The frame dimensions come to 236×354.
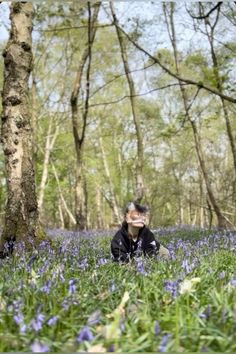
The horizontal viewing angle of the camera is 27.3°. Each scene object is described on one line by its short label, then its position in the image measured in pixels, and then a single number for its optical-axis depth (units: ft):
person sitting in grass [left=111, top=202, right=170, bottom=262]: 18.12
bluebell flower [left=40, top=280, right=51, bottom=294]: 10.27
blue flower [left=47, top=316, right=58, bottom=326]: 8.14
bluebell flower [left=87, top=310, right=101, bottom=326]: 8.55
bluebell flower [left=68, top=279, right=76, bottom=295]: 9.66
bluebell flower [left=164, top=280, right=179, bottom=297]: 10.64
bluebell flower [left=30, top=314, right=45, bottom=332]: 7.60
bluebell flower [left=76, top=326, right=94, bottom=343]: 6.96
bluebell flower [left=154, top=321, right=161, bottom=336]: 7.77
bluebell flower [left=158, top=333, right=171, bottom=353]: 6.97
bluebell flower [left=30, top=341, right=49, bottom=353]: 6.20
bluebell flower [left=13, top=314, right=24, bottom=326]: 8.11
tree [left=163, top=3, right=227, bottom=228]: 52.62
